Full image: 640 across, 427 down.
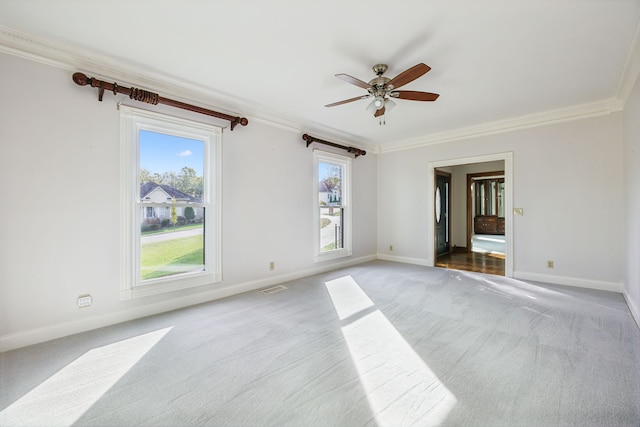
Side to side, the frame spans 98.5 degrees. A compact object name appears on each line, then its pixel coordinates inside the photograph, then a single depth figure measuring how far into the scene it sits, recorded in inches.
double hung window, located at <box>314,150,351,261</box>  192.9
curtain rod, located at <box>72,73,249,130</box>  100.1
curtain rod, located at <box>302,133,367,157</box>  178.9
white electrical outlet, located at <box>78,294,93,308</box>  102.3
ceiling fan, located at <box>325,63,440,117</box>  97.8
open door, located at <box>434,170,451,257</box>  252.1
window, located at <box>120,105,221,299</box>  113.2
